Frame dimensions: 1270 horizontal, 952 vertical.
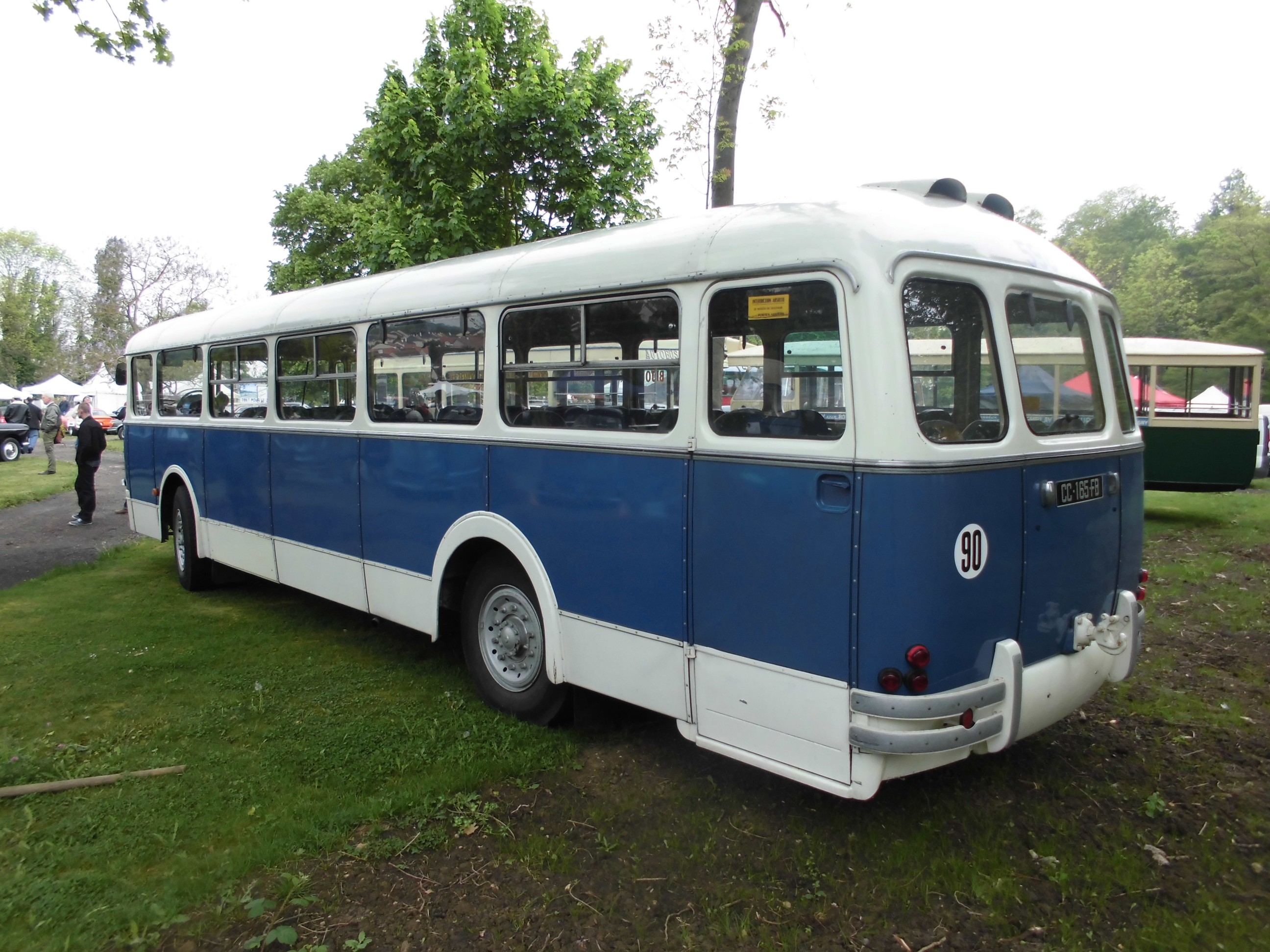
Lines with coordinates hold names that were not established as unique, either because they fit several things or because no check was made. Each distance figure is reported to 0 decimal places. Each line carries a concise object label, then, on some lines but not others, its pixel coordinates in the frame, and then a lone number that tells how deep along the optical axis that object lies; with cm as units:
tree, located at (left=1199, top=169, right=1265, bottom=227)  4522
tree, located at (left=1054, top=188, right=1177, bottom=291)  7294
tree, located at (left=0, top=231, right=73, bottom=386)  6000
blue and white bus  335
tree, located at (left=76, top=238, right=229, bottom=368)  5372
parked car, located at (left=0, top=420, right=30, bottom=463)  2559
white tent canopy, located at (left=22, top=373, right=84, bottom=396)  4725
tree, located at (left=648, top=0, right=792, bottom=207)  998
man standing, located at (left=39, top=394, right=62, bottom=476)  2017
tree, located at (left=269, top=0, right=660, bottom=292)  1183
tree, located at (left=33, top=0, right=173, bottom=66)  929
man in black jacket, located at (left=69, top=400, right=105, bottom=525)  1289
